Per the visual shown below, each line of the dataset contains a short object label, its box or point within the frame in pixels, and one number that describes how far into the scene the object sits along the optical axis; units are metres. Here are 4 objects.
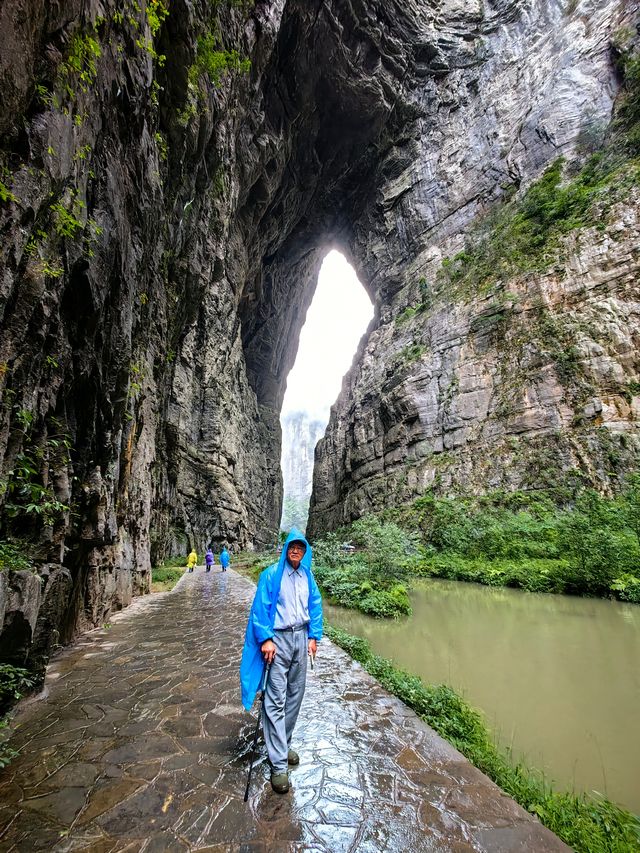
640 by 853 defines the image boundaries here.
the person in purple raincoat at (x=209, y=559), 16.53
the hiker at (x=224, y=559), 16.64
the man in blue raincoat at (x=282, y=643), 2.47
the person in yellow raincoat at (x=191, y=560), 16.10
